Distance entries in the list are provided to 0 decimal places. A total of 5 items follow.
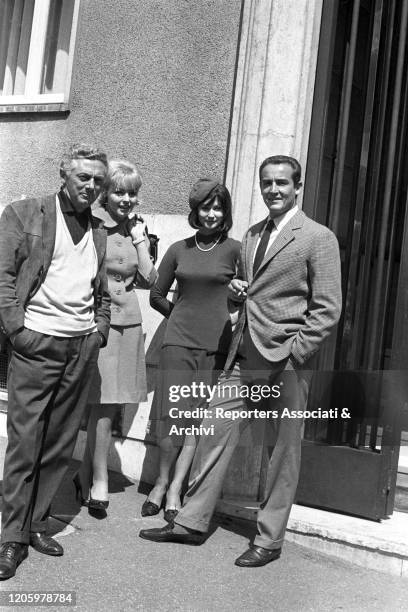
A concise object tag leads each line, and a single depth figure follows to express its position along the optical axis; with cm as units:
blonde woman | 444
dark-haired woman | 438
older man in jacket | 353
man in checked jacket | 380
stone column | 482
